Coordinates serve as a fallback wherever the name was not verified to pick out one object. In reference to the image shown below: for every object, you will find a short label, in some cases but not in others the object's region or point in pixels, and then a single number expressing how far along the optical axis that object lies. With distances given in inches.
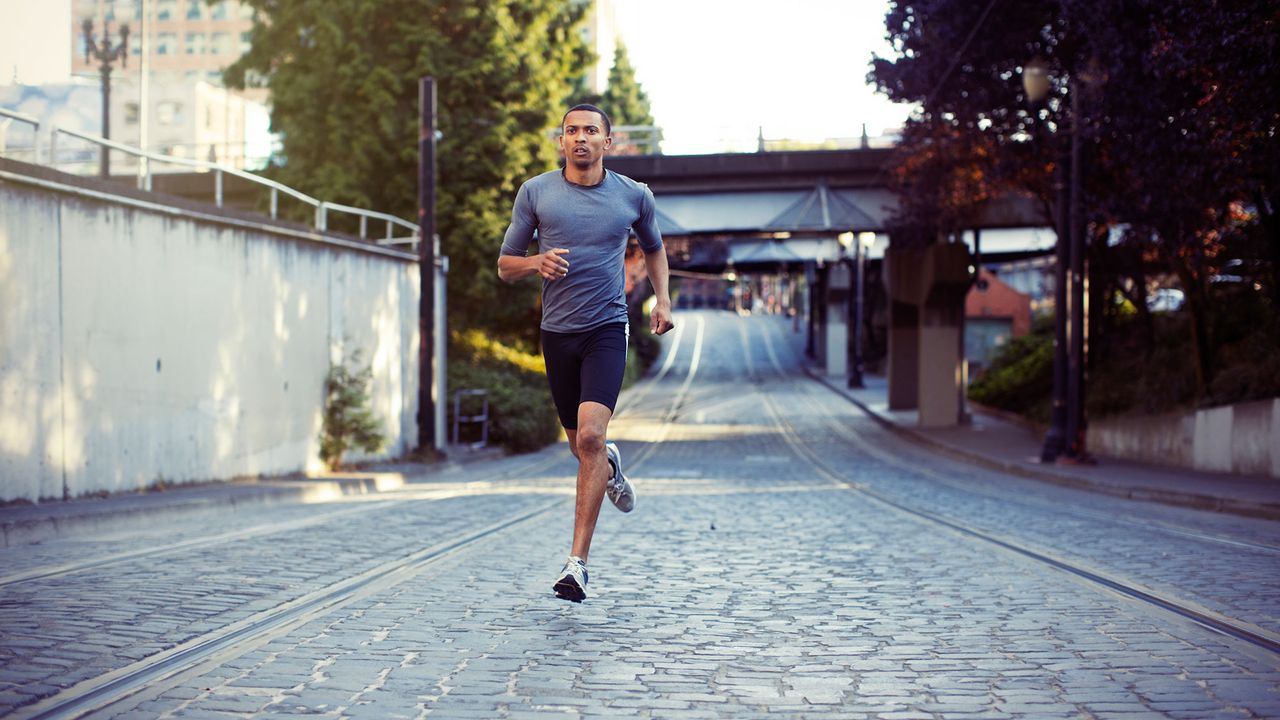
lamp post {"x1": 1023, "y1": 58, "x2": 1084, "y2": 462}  828.0
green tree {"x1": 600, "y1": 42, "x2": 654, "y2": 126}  3144.7
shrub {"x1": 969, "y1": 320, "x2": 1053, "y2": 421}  1338.6
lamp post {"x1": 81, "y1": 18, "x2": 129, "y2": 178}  1664.6
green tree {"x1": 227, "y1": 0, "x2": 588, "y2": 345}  1248.8
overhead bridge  1315.2
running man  242.2
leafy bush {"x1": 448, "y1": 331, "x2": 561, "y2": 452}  1095.0
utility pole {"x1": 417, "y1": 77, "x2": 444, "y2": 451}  865.5
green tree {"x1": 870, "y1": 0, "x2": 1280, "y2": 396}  564.7
